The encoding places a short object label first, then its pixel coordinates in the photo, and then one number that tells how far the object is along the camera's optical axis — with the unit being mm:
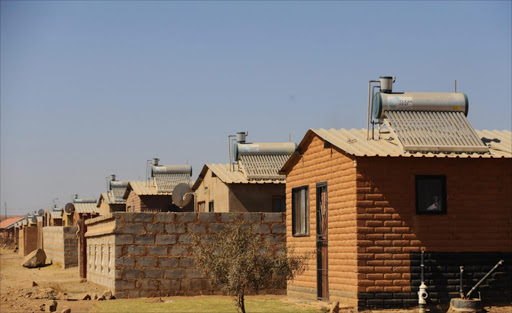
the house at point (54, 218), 67788
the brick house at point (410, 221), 17875
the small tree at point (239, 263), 15305
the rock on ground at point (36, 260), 39688
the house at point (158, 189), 42312
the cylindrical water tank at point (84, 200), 73625
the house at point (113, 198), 51031
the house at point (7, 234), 81138
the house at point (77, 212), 57959
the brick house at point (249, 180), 30422
